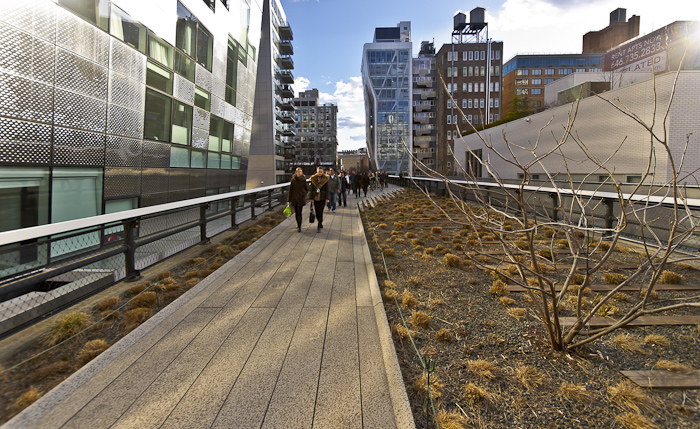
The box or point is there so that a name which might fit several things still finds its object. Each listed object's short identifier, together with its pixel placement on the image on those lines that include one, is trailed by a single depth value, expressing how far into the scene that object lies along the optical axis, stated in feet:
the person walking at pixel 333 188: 50.65
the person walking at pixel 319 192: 34.17
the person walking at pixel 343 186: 60.13
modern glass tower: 266.98
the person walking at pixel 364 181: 81.87
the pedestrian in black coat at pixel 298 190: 32.76
